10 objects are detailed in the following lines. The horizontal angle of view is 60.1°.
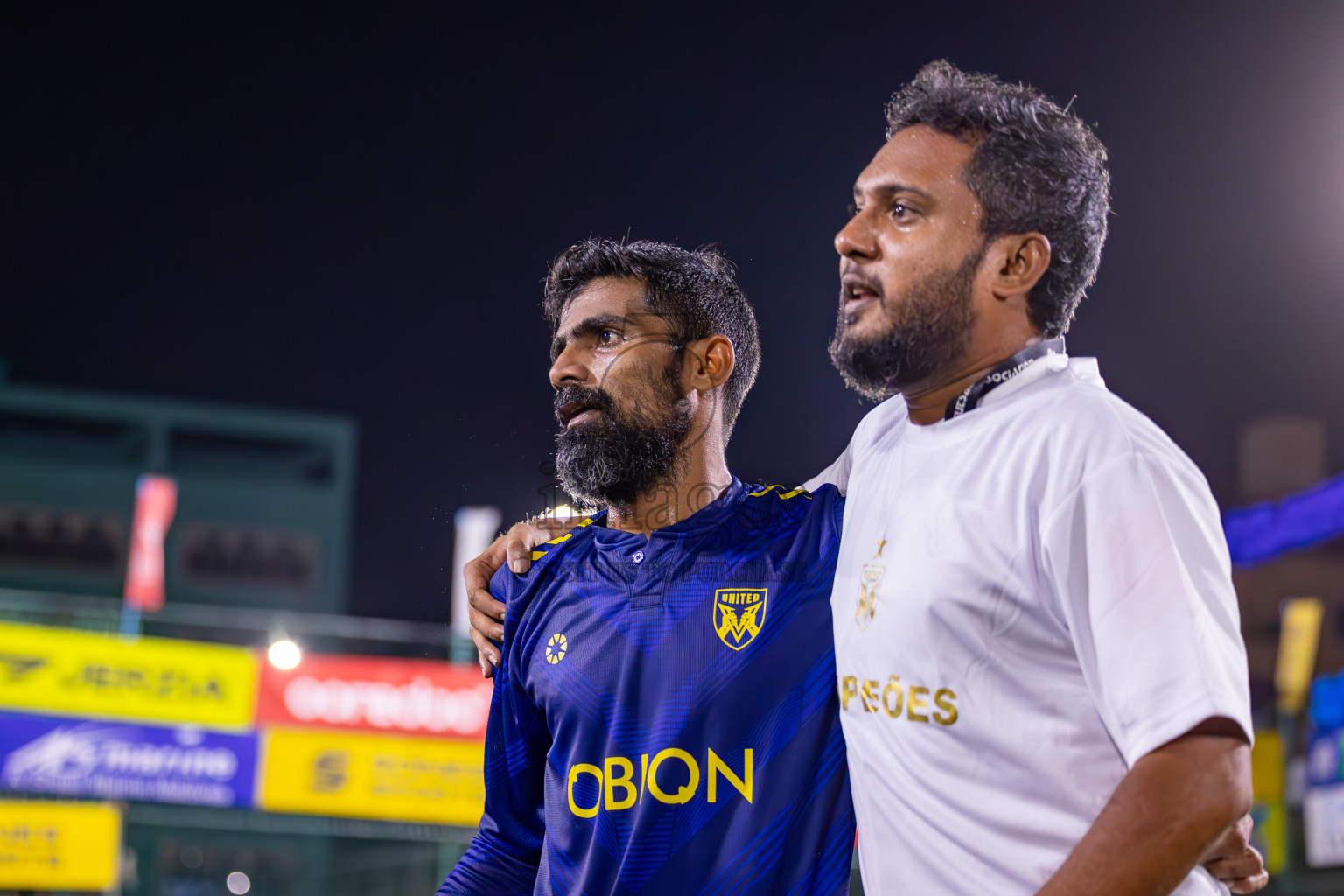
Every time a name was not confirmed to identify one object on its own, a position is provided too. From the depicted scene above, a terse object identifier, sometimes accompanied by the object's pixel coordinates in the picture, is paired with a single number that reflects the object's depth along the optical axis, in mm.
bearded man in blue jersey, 2324
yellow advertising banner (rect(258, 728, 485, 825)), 12703
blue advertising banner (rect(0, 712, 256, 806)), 12141
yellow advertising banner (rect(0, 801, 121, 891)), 12477
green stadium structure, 25125
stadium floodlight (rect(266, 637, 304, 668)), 13141
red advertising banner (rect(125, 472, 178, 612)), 21203
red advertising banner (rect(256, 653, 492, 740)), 12992
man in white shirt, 1508
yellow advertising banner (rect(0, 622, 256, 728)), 12336
